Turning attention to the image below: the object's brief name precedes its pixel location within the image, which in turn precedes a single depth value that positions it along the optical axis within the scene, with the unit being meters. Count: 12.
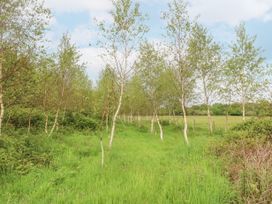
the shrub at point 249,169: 5.75
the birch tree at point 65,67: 17.90
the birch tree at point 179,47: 18.86
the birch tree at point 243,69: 26.00
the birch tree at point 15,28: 10.66
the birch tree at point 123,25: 15.21
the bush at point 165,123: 39.14
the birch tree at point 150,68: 26.00
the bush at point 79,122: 22.19
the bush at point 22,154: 8.42
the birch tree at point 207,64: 24.71
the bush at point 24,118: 14.28
